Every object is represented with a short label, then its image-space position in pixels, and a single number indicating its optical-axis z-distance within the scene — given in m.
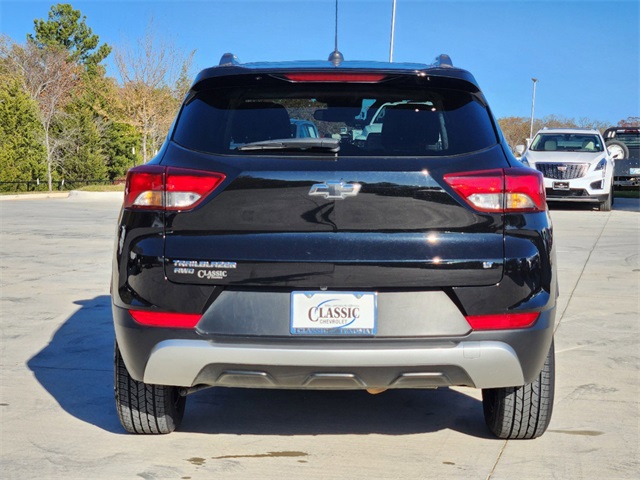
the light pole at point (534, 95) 85.76
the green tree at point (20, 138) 38.59
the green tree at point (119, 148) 48.03
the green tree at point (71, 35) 63.59
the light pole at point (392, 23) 35.78
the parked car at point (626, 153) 27.21
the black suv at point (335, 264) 3.44
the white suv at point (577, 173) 20.69
